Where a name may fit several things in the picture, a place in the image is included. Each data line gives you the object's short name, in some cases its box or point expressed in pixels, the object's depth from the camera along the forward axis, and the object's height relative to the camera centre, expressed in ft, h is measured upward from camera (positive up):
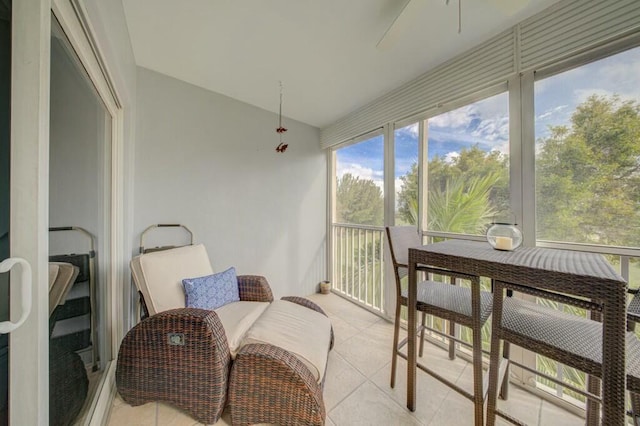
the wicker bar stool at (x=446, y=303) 3.94 -1.82
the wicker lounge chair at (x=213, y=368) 4.15 -2.97
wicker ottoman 4.09 -3.23
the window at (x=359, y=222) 9.43 -0.35
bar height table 2.62 -0.90
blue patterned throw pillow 5.72 -2.04
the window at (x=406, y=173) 7.79 +1.45
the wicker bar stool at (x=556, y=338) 2.95 -1.83
